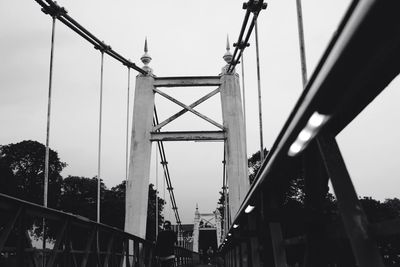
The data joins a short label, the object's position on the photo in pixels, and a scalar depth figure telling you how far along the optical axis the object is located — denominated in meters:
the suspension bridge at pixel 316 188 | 1.87
